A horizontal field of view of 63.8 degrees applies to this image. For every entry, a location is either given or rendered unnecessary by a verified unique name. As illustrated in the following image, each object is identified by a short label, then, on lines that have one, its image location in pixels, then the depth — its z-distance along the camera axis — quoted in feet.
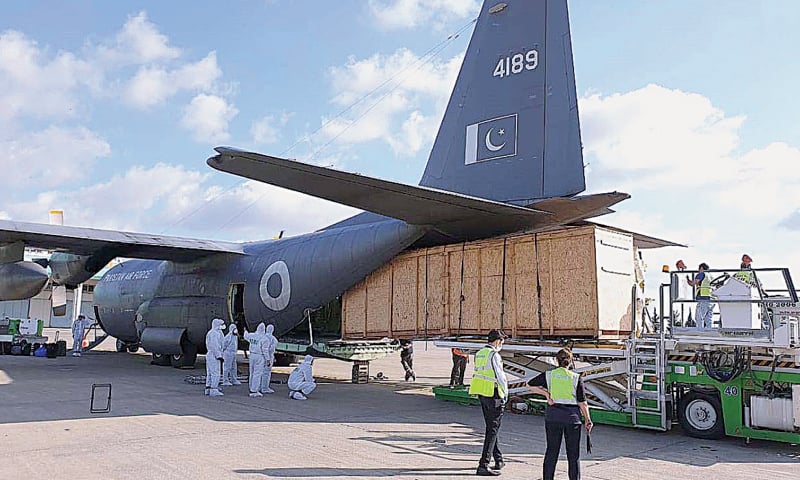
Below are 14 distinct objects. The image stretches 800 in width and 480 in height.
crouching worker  43.06
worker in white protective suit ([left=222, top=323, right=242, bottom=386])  47.98
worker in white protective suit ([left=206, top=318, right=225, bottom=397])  44.37
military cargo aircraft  35.58
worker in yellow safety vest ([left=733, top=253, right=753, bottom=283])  30.96
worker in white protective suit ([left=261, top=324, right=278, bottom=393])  45.80
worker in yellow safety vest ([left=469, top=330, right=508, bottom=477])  22.75
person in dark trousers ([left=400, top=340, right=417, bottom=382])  55.88
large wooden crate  34.81
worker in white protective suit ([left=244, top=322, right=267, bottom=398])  44.47
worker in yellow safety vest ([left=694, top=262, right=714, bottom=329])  36.50
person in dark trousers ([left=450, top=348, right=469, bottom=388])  48.34
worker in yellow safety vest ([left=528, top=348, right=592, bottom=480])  19.88
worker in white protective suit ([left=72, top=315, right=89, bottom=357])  81.92
